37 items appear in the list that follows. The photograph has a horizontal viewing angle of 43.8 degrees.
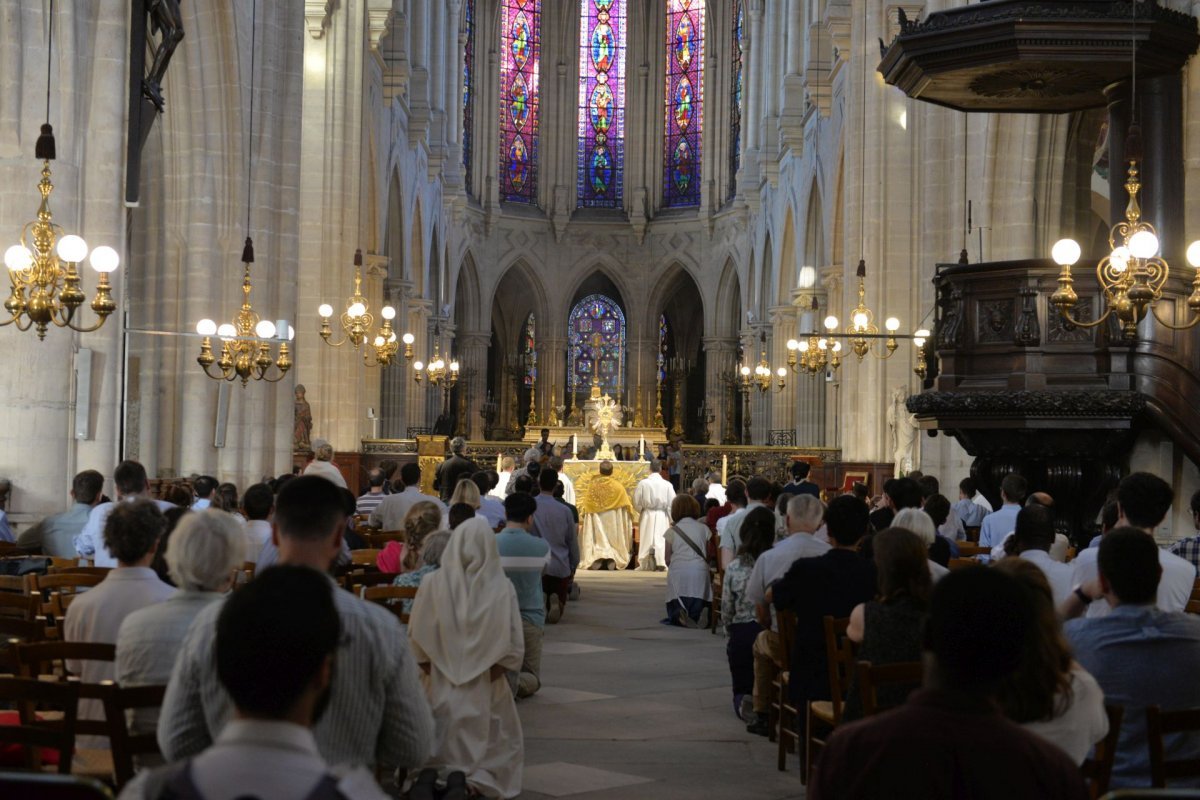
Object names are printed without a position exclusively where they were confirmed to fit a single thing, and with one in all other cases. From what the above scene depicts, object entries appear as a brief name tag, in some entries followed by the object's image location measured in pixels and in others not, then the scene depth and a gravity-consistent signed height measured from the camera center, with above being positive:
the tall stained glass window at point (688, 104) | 49.31 +11.73
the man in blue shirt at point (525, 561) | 9.33 -0.65
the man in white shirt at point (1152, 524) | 6.18 -0.27
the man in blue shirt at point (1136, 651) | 4.50 -0.58
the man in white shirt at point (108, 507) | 8.91 -0.33
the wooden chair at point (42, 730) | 3.50 -0.66
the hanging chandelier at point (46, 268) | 9.93 +1.25
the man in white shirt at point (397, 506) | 12.23 -0.42
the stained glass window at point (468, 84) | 47.12 +11.85
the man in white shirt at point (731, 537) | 11.41 -0.61
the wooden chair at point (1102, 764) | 4.29 -0.89
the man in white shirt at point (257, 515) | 8.62 -0.36
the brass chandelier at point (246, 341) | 15.69 +1.24
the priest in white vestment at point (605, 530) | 21.06 -1.05
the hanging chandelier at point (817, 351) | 24.00 +1.82
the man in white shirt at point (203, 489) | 11.02 -0.26
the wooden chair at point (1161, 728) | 3.99 -0.72
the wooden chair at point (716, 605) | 14.32 -1.42
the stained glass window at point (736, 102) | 47.22 +11.35
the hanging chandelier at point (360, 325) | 19.78 +1.81
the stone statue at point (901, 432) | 22.78 +0.43
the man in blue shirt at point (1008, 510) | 10.46 -0.35
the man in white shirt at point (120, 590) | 5.23 -0.48
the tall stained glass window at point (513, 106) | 49.47 +11.67
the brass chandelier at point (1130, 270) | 9.28 +1.28
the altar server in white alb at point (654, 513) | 19.64 -0.77
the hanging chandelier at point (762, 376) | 33.66 +2.06
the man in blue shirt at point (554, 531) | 13.91 -0.69
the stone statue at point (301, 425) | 22.45 +0.46
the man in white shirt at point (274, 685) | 2.51 -0.40
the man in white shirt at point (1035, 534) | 6.98 -0.35
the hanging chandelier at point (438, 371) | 36.12 +2.16
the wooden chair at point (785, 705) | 7.45 -1.29
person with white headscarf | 6.64 -0.88
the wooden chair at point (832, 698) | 6.30 -1.04
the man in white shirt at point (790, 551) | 7.80 -0.49
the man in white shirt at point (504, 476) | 18.22 -0.25
